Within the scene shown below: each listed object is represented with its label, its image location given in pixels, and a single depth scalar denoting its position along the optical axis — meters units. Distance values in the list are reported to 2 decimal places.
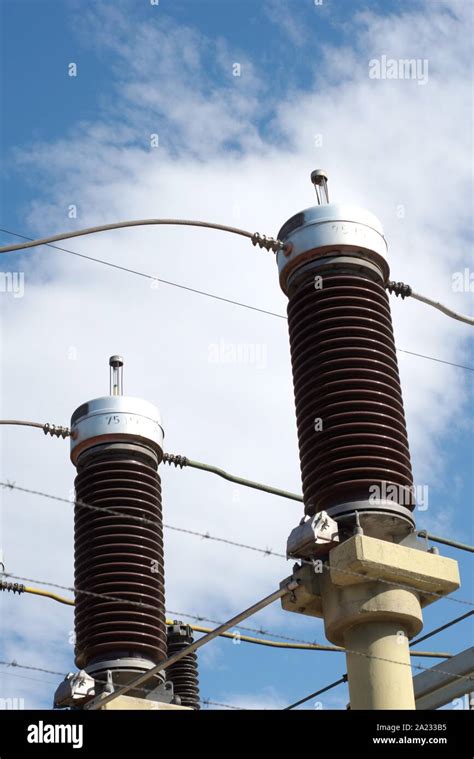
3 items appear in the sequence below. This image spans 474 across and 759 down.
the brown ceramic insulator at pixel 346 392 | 12.44
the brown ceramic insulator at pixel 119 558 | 14.95
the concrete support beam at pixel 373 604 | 11.65
